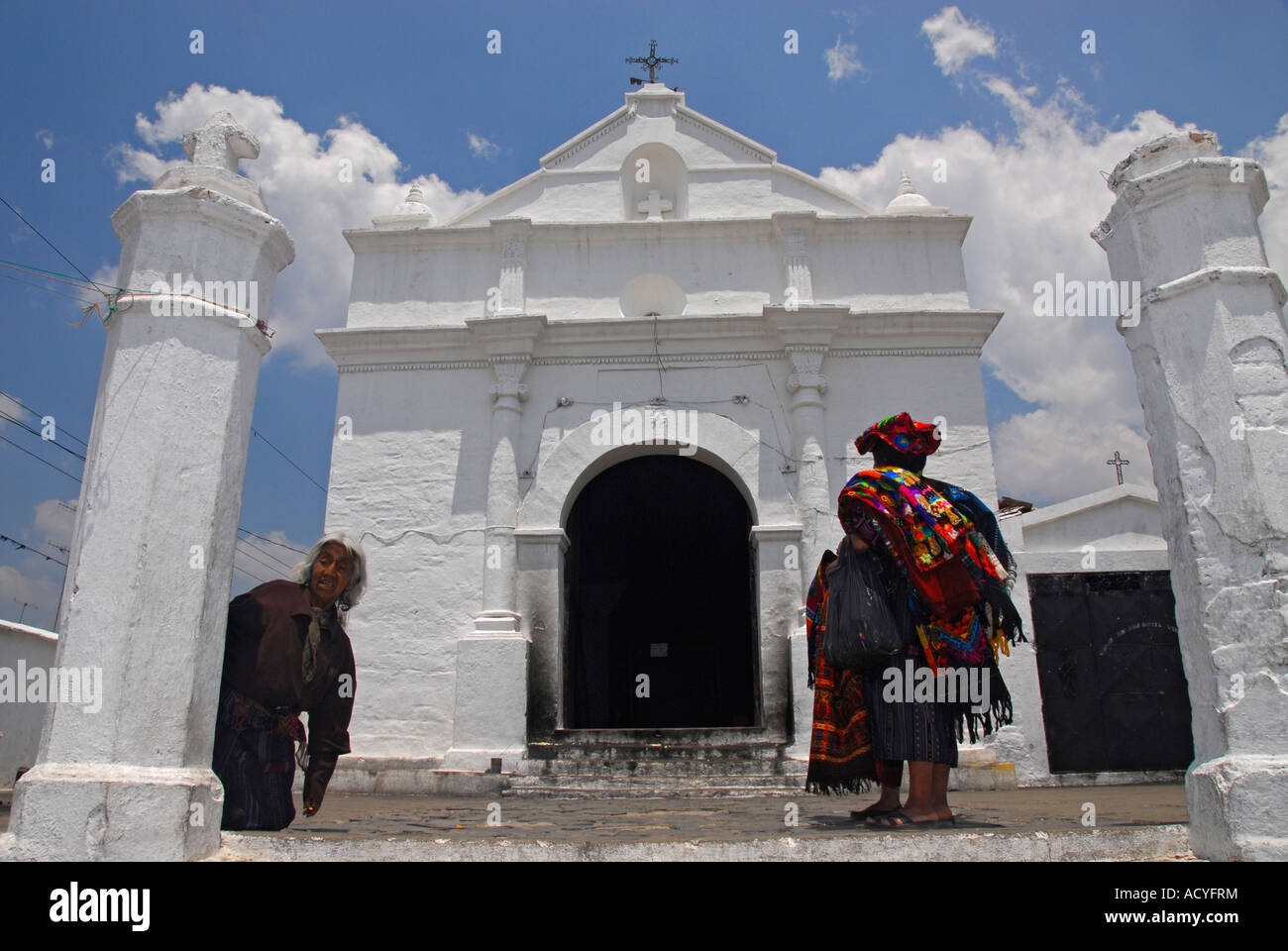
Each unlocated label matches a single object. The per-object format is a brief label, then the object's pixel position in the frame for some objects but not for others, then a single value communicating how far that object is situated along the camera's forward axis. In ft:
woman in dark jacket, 12.02
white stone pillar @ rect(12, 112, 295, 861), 9.59
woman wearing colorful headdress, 11.73
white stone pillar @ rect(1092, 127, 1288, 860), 9.98
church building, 26.40
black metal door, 26.03
